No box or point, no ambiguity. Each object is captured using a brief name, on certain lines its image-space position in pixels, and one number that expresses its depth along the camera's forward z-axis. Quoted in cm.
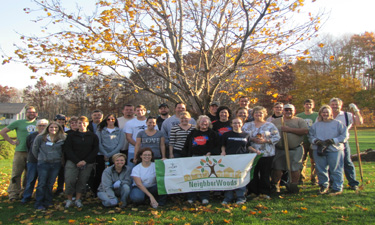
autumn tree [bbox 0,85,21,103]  8929
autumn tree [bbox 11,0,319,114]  781
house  7575
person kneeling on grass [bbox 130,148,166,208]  582
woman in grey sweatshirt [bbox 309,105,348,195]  605
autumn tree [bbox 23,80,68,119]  5788
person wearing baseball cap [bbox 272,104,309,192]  629
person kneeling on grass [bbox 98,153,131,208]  583
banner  596
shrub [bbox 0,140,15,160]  1599
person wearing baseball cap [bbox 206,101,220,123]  705
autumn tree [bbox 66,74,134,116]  4161
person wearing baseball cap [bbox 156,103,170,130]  762
